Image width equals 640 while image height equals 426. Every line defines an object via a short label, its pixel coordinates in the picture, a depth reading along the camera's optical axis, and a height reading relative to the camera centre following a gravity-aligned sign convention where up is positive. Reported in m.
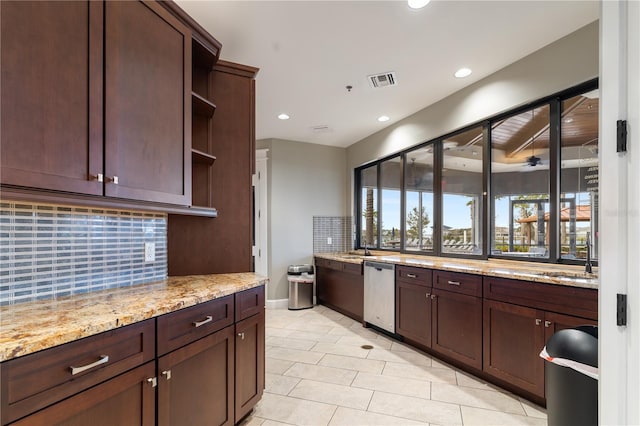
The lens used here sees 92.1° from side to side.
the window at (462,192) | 3.33 +0.27
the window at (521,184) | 2.72 +0.29
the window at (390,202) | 4.66 +0.20
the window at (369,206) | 5.16 +0.15
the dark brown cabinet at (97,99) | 1.12 +0.51
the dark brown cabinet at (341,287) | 4.18 -1.07
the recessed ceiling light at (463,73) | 2.85 +1.34
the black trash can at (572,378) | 1.32 -0.72
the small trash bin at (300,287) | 4.84 -1.14
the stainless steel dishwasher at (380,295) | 3.53 -0.96
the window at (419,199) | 3.97 +0.21
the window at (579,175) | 2.38 +0.32
